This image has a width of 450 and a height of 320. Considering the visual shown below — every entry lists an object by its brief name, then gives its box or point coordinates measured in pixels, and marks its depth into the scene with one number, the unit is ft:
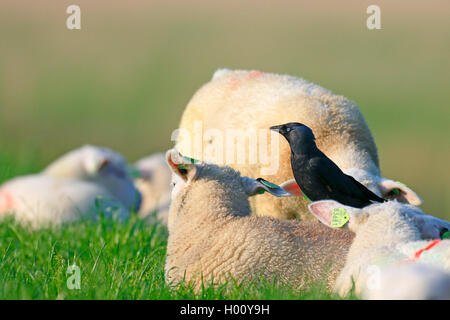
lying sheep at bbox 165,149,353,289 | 21.31
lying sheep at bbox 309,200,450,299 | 17.01
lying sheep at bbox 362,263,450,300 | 16.25
